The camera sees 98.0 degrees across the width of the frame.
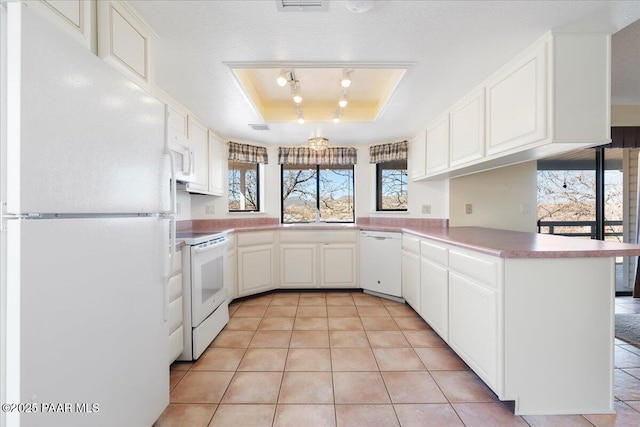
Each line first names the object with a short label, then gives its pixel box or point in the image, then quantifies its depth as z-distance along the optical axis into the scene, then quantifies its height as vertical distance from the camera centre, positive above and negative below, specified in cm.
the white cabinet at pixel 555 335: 155 -70
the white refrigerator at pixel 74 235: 79 -9
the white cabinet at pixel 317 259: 382 -68
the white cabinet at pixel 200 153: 287 +63
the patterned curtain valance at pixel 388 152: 380 +81
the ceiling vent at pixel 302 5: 135 +101
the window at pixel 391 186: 403 +35
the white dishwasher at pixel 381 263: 339 -68
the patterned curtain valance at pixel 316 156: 407 +79
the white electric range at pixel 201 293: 211 -68
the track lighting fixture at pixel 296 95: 238 +100
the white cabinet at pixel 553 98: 158 +67
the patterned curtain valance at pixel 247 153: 374 +79
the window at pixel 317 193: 430 +26
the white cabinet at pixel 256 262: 345 -67
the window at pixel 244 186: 395 +34
